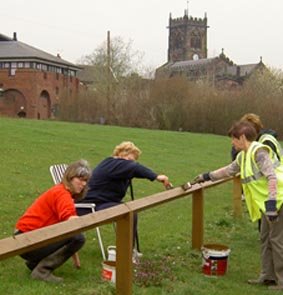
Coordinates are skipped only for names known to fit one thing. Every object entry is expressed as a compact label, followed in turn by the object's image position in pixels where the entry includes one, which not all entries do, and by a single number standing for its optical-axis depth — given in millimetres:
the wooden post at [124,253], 5250
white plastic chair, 8156
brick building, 66625
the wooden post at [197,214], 8000
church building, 105012
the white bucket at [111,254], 6589
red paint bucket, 6871
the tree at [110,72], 48844
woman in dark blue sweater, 7031
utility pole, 48156
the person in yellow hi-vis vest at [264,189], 6050
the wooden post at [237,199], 11211
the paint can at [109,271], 5930
